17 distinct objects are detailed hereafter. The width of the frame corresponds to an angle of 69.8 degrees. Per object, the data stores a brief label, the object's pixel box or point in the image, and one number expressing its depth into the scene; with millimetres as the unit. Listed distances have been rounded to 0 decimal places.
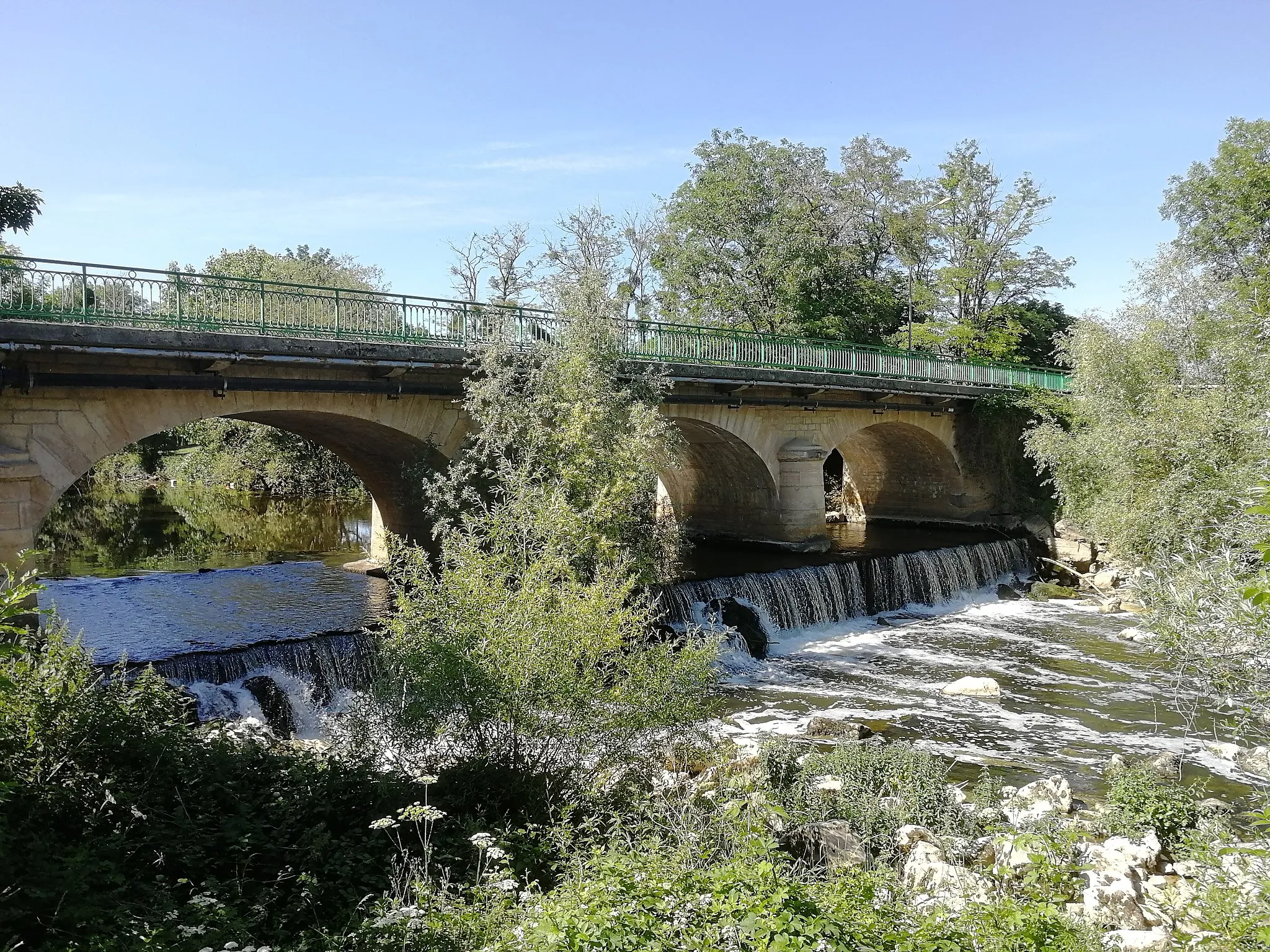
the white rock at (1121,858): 7695
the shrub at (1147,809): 8930
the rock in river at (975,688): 14344
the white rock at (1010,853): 6791
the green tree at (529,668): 7512
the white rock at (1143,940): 6367
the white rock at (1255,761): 10922
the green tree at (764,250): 31062
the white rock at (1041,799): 9523
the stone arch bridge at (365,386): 11547
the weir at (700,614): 11570
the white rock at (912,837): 8055
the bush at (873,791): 8430
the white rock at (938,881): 6301
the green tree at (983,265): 35594
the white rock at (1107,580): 22188
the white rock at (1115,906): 6977
